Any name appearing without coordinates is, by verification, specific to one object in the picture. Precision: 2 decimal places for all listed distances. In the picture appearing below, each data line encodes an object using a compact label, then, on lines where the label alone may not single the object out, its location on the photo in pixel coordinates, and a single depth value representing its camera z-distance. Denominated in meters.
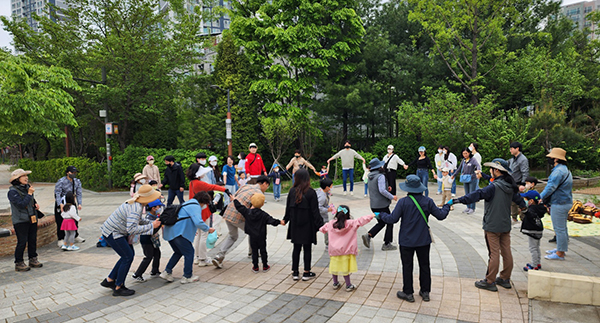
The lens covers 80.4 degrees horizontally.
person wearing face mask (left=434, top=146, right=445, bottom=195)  11.96
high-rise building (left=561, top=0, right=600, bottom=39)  110.44
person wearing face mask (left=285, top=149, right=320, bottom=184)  11.38
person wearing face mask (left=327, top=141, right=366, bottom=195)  12.94
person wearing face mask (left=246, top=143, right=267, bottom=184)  11.43
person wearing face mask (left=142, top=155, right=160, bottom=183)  11.10
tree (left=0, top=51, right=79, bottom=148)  7.80
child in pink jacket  4.95
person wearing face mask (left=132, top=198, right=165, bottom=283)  5.61
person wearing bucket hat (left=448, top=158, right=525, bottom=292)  4.91
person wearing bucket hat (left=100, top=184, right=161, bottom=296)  5.12
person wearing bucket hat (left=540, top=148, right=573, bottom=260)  5.82
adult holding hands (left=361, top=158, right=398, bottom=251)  6.73
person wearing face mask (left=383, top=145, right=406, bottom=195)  11.31
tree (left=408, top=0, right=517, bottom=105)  19.72
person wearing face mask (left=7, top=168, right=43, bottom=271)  6.42
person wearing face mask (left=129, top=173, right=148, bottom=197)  6.76
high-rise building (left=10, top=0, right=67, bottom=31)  148.43
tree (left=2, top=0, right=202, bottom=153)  18.44
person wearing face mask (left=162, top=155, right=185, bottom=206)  10.04
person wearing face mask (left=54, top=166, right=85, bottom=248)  7.97
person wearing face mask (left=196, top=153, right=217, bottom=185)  6.92
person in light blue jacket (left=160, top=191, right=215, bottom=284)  5.43
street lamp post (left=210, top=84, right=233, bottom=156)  17.39
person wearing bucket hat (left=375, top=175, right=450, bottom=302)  4.68
